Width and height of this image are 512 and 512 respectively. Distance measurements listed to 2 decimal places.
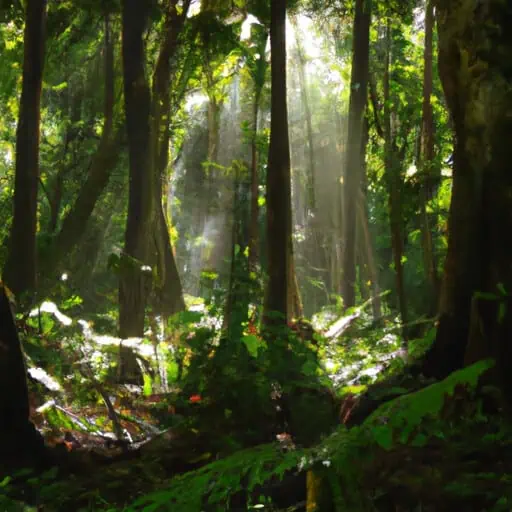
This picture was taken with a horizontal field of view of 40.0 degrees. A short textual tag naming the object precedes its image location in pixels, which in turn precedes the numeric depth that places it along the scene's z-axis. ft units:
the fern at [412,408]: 8.04
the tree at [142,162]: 33.27
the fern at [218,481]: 7.87
